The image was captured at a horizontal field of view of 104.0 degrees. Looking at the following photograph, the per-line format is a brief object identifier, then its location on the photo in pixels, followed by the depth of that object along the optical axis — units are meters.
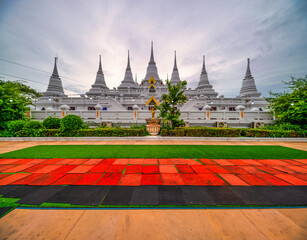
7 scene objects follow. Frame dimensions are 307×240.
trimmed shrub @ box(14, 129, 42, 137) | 7.96
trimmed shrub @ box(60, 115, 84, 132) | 7.85
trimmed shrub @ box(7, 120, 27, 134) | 7.98
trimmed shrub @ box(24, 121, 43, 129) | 8.07
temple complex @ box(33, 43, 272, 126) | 11.70
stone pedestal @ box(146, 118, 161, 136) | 9.63
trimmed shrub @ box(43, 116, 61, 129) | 8.47
